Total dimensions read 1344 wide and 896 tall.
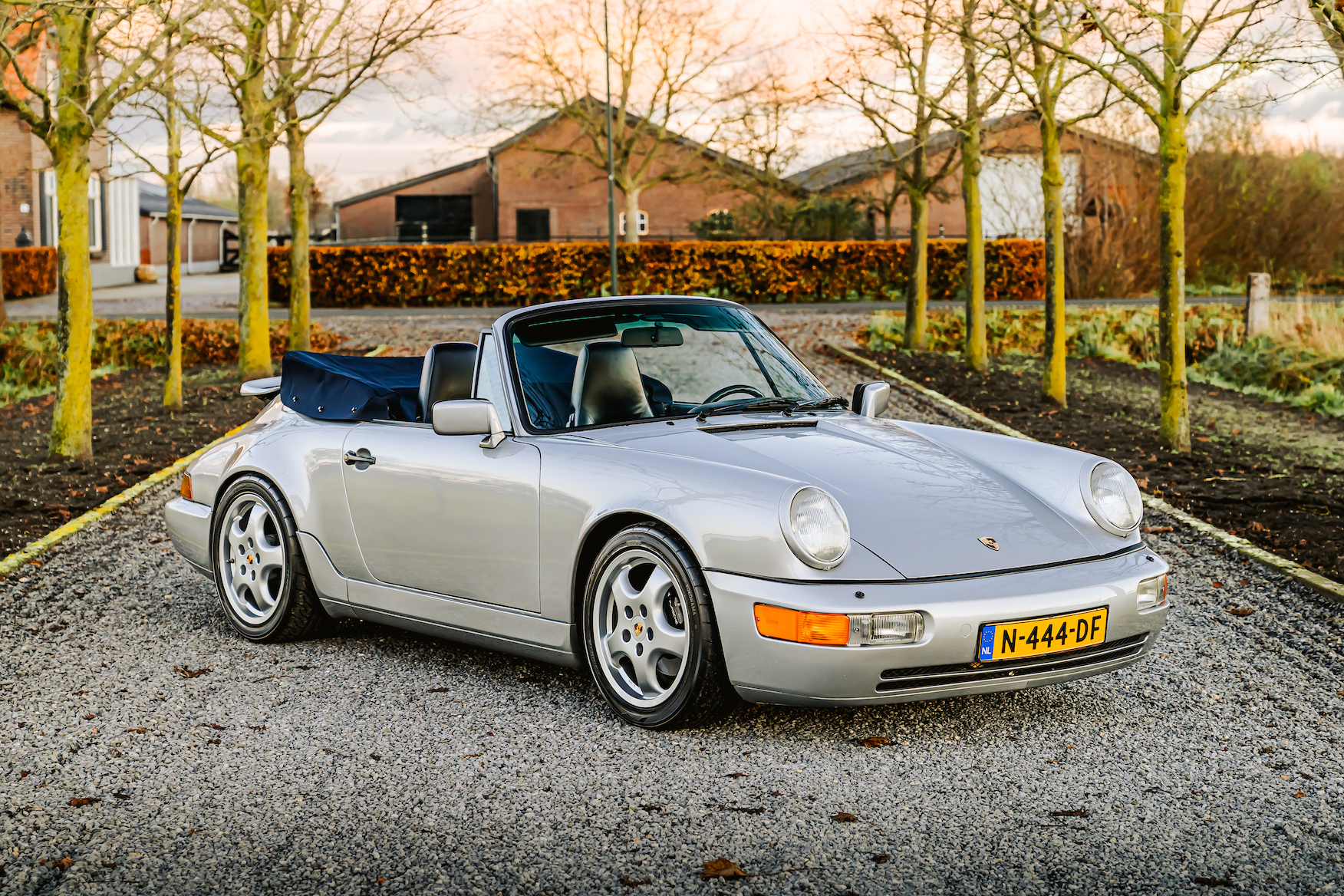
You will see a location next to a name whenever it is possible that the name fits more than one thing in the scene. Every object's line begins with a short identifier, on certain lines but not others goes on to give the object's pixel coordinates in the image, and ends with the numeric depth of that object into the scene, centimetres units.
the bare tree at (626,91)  4422
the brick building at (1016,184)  3256
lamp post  3186
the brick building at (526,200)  5091
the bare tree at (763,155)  4338
